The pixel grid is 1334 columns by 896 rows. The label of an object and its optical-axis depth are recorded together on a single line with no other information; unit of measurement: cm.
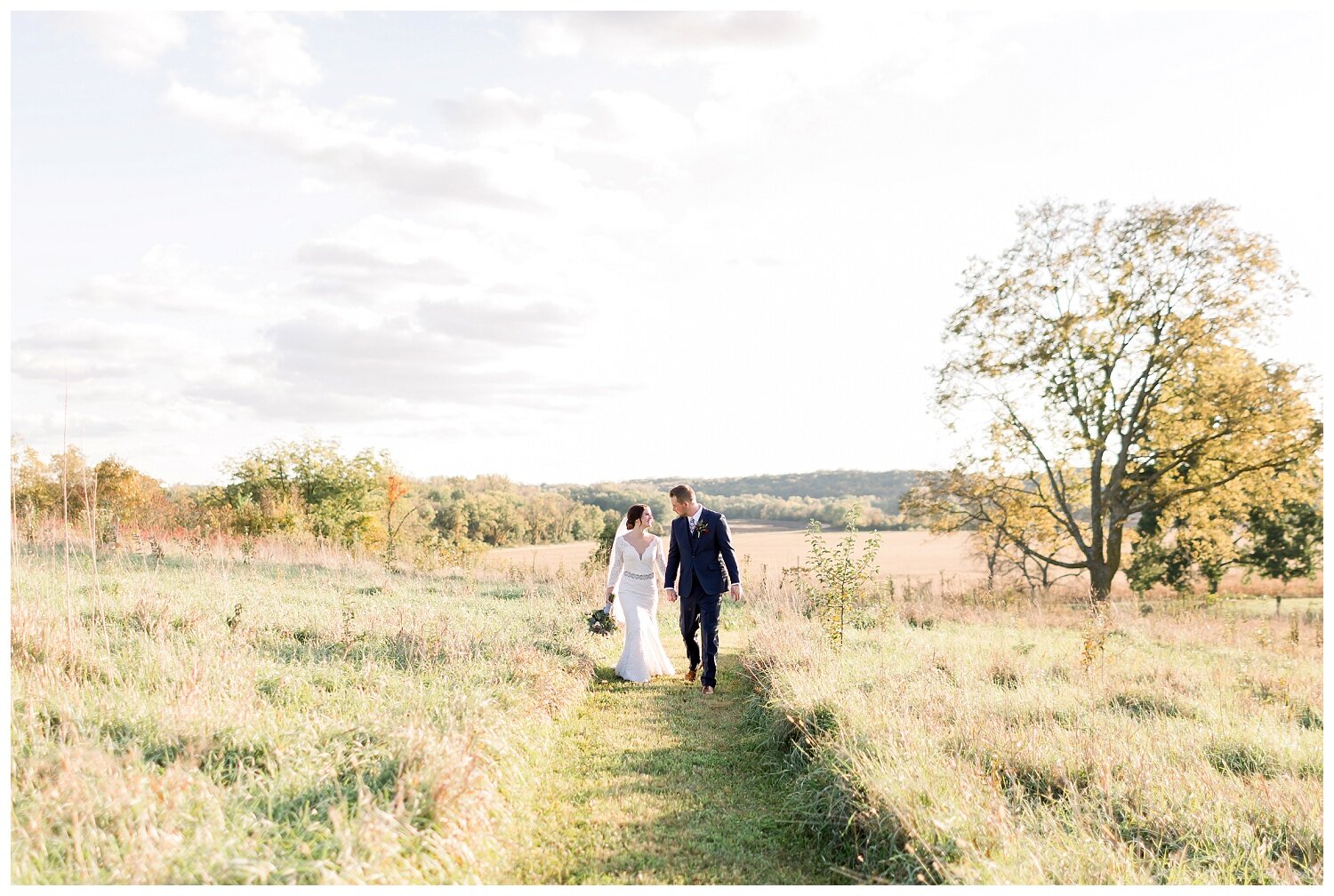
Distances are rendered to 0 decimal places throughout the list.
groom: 971
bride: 1031
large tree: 2070
